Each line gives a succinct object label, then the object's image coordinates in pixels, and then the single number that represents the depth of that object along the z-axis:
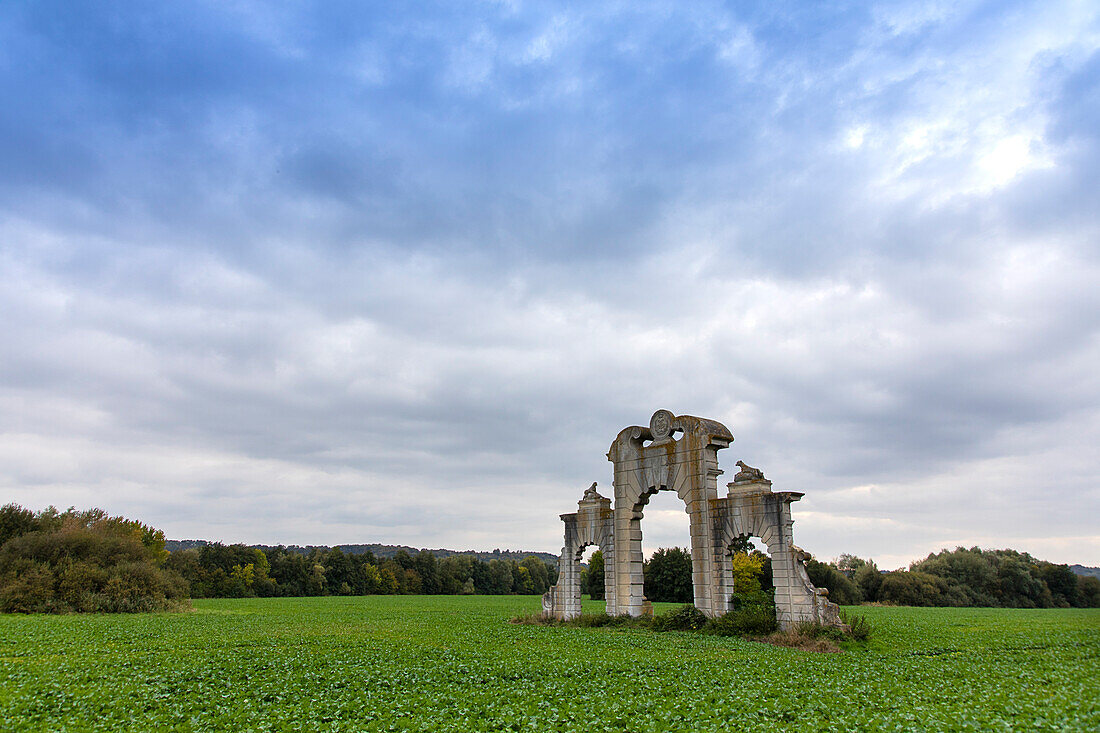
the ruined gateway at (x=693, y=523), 23.12
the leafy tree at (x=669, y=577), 60.72
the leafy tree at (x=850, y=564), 70.94
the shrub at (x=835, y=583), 59.47
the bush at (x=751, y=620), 22.69
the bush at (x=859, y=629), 21.70
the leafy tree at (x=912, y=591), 63.88
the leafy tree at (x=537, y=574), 106.12
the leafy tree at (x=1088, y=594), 70.38
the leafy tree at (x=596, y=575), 54.78
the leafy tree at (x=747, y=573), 50.75
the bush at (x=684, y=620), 24.69
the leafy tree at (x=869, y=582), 65.88
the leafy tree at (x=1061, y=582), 71.56
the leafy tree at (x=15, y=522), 44.08
